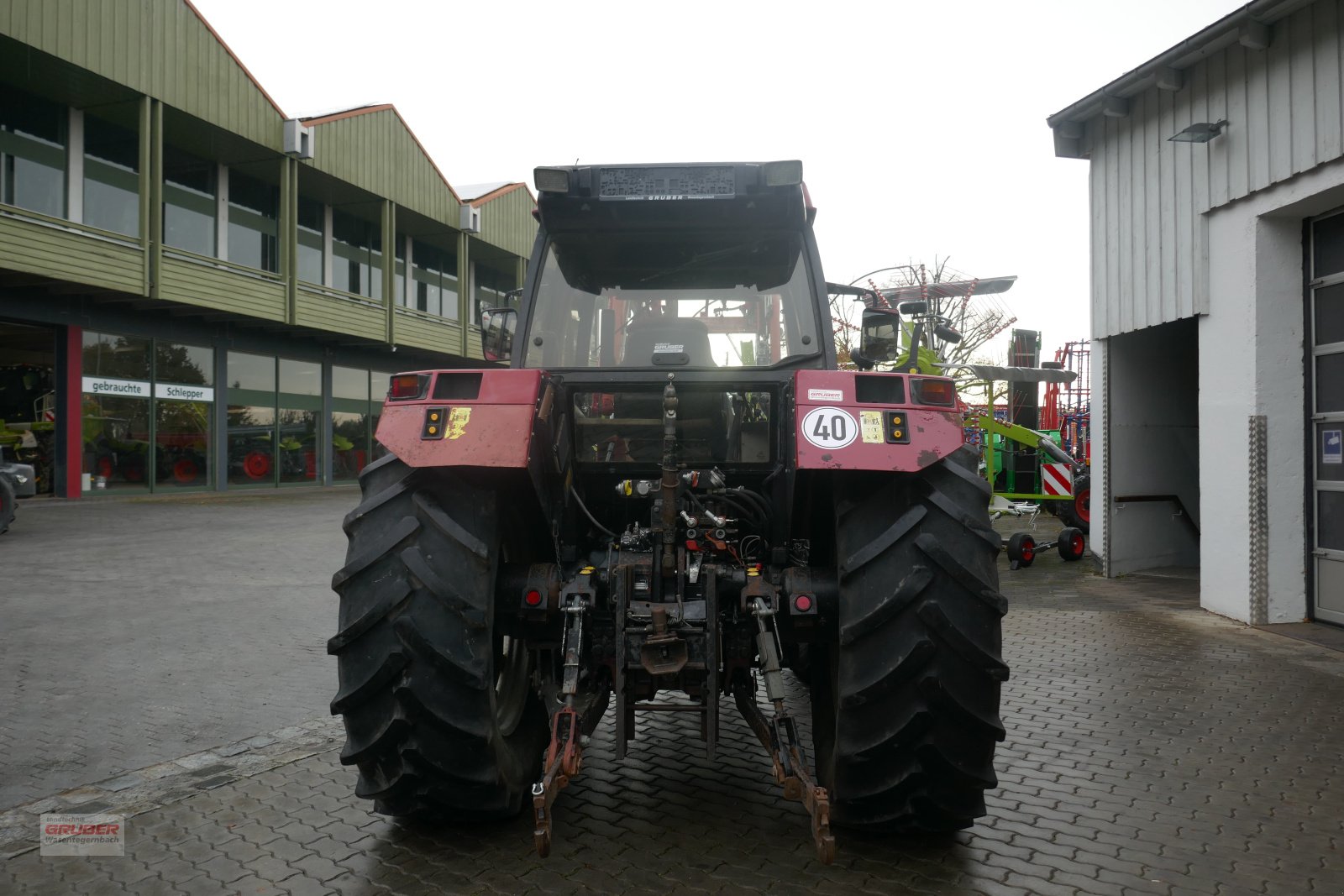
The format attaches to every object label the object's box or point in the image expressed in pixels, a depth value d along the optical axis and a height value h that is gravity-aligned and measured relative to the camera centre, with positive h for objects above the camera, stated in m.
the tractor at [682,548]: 3.19 -0.35
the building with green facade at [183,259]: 18.86 +4.30
